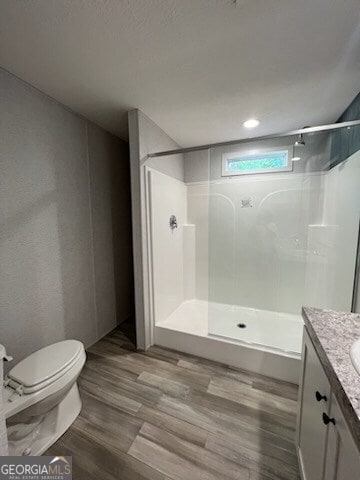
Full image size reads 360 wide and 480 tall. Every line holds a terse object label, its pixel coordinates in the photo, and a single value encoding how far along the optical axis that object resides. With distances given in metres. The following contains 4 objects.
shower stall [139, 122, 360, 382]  1.81
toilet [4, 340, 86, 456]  1.08
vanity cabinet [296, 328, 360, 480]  0.55
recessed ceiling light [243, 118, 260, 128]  1.98
